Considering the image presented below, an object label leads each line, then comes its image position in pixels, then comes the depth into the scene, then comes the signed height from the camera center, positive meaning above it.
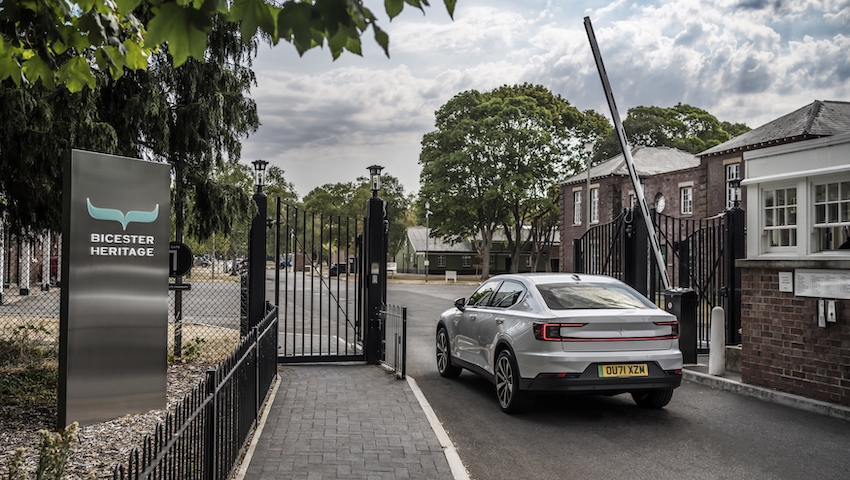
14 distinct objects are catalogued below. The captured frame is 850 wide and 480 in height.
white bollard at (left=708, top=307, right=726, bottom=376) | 10.63 -1.36
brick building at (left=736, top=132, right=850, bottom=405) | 8.56 -0.19
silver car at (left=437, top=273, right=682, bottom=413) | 7.74 -0.99
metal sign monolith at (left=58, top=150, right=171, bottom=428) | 6.48 -0.34
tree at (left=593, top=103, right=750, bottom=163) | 65.00 +11.74
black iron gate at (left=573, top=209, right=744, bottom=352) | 12.68 -0.02
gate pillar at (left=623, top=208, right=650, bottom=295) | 13.22 +0.02
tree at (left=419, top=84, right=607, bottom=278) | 53.25 +7.03
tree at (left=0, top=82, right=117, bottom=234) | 8.09 +1.38
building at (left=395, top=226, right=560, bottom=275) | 75.81 -0.22
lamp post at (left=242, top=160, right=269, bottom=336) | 11.09 -0.10
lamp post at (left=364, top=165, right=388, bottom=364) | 11.66 -0.27
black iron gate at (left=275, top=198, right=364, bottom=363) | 11.61 -1.87
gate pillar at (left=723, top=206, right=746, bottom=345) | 12.63 -0.15
